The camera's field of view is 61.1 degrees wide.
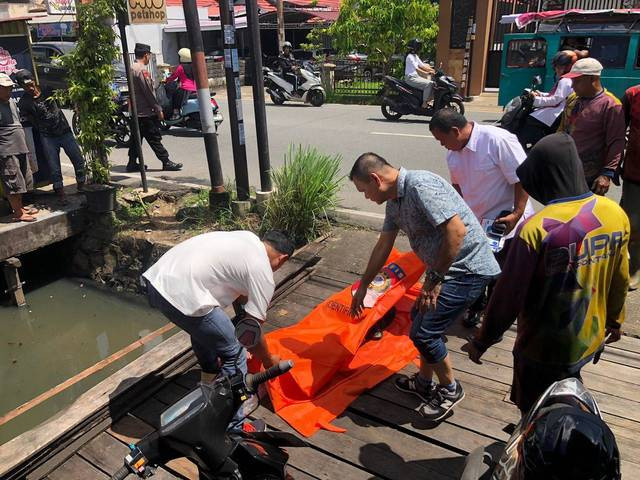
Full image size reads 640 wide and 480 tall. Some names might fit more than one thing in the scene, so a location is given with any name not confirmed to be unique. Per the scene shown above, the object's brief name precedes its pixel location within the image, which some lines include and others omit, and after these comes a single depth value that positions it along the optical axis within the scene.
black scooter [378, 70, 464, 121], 11.32
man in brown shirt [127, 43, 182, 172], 8.02
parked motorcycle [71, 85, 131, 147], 9.96
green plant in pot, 5.89
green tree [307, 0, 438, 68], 15.57
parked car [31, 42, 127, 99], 15.16
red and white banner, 9.59
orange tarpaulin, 3.22
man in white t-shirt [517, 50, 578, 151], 6.60
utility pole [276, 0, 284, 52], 20.94
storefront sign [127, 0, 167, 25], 6.48
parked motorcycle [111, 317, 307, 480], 1.75
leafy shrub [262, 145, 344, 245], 5.57
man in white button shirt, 3.44
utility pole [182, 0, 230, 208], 5.66
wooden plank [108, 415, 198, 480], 2.83
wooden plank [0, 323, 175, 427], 3.57
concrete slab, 5.97
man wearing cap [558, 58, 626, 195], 3.95
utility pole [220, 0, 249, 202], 5.67
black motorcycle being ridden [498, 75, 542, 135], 7.38
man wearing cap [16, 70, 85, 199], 6.38
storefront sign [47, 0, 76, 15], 6.92
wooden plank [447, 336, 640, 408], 3.19
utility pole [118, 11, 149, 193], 6.66
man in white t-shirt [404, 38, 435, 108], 11.48
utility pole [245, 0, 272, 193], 5.56
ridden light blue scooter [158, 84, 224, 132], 10.73
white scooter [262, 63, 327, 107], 14.71
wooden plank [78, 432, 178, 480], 2.86
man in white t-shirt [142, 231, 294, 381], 2.73
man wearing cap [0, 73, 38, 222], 5.75
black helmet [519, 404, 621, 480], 1.16
